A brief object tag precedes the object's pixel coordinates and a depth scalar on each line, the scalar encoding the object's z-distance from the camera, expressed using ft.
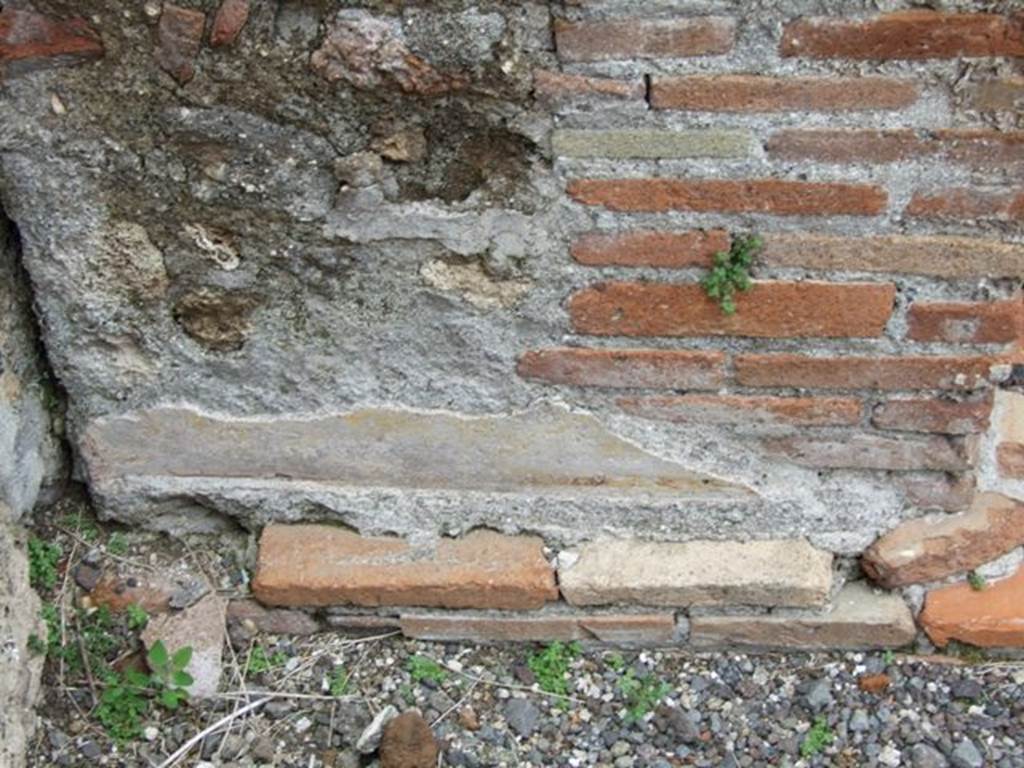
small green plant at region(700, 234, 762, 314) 7.77
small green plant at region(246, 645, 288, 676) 8.83
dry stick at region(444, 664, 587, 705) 8.62
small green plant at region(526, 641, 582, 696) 8.68
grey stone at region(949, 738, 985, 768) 8.09
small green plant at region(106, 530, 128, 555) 9.22
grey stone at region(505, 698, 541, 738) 8.43
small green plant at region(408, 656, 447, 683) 8.73
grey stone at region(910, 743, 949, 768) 8.10
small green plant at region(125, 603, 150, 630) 8.84
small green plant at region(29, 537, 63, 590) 8.92
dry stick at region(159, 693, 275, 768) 8.30
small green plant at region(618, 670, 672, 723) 8.48
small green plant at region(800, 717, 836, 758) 8.22
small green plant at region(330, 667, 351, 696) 8.64
